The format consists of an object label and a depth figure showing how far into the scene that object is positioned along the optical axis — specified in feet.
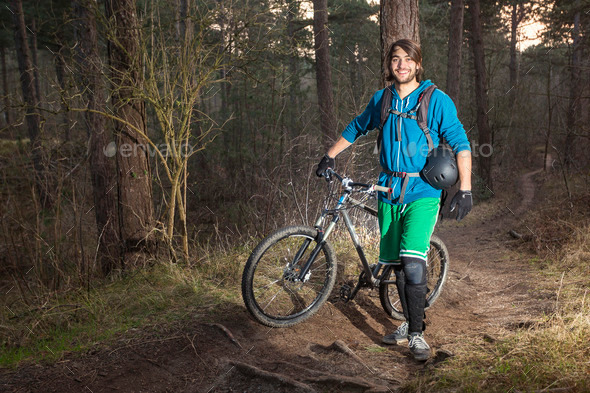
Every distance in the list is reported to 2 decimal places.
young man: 11.95
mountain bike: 12.58
